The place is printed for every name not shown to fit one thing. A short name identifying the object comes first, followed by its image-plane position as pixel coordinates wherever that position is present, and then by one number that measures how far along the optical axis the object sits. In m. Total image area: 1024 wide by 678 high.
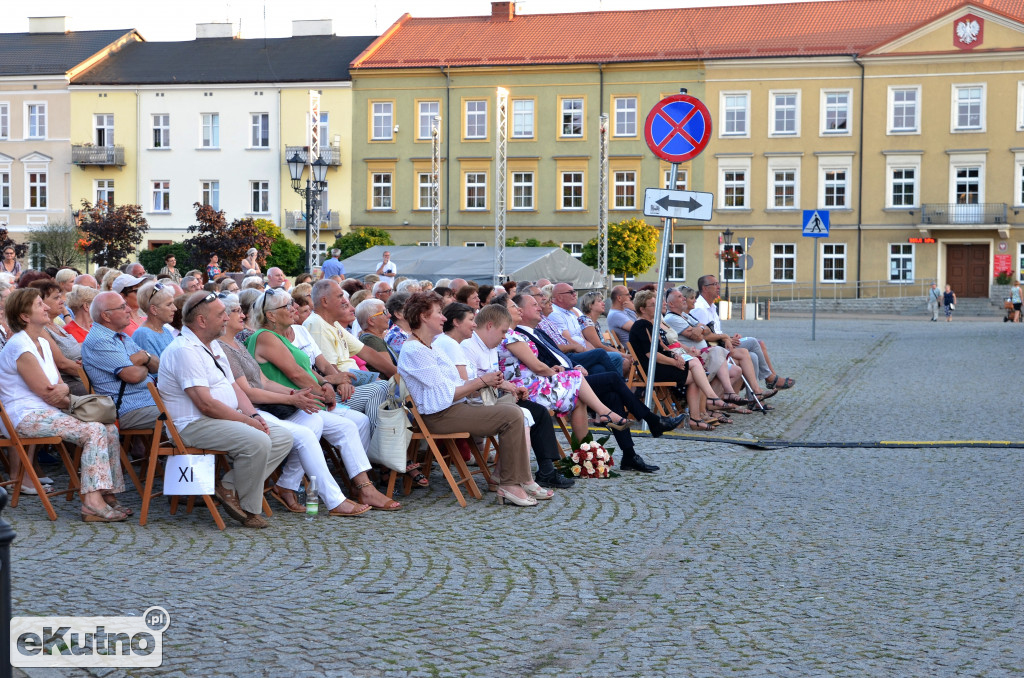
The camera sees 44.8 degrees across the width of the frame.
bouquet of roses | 9.49
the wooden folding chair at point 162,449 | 7.38
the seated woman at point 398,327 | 10.34
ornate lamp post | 26.80
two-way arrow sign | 11.53
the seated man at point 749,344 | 14.87
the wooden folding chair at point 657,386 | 12.75
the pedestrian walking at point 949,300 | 47.75
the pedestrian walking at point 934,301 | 47.31
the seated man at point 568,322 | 12.57
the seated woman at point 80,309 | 9.20
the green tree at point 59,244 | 46.22
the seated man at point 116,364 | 8.20
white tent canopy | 31.69
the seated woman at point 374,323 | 10.43
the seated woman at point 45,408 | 7.62
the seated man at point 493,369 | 9.02
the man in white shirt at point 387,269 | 21.45
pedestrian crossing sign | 25.34
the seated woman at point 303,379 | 8.27
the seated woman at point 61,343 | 8.49
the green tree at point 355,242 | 52.06
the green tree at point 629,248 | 51.31
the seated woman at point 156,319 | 8.83
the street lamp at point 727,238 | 54.45
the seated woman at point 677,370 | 12.49
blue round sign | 11.46
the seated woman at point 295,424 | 7.97
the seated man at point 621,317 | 14.25
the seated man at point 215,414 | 7.50
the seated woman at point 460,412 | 8.46
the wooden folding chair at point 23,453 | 7.48
